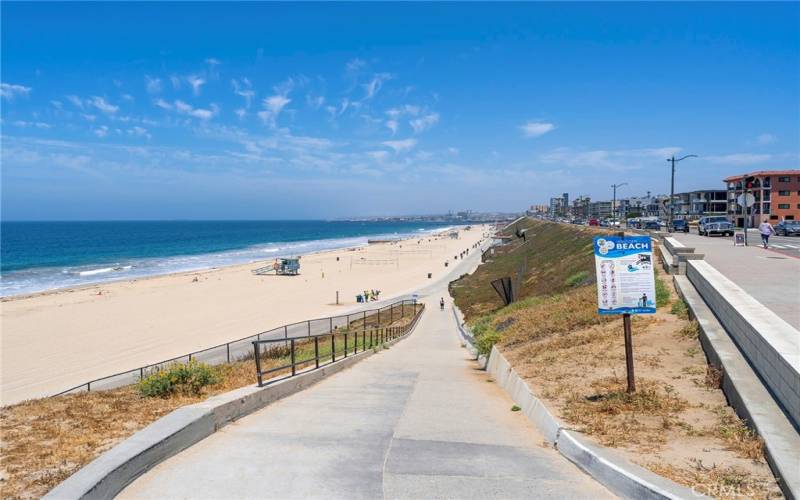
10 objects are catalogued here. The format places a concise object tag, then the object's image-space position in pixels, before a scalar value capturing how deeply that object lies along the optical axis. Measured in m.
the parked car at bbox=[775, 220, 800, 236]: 39.66
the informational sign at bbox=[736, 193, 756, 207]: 28.05
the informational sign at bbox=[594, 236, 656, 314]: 7.50
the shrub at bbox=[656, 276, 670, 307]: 13.66
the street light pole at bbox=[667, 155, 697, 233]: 42.29
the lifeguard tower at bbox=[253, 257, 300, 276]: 70.06
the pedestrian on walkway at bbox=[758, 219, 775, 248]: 26.05
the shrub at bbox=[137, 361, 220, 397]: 8.54
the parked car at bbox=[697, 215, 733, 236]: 41.28
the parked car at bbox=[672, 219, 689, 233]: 47.64
